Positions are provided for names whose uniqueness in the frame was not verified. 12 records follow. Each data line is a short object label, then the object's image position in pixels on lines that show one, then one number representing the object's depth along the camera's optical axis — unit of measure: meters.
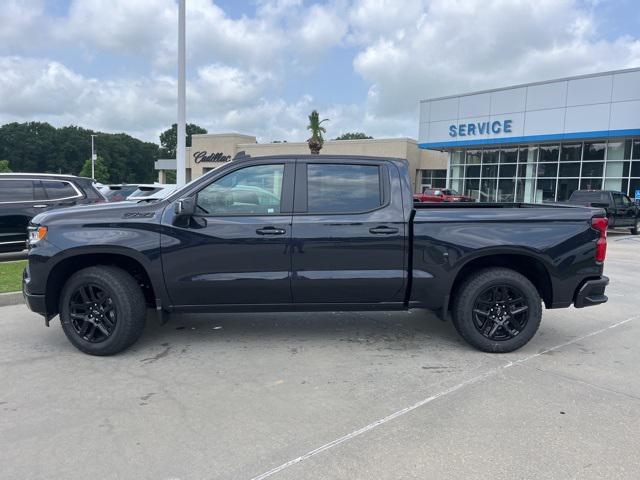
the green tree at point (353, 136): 103.94
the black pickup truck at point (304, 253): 4.63
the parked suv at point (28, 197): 9.58
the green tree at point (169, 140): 129.00
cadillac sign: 56.59
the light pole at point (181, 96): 14.70
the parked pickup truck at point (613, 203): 18.53
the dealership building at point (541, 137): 25.00
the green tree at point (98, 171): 87.25
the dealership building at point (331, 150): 44.28
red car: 26.82
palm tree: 44.86
